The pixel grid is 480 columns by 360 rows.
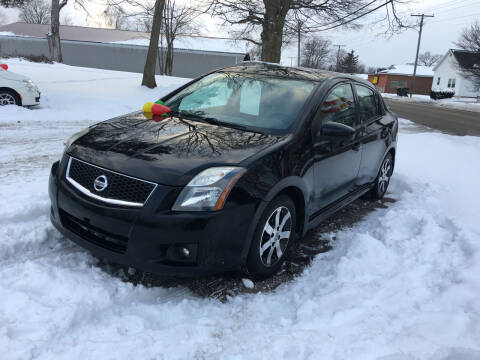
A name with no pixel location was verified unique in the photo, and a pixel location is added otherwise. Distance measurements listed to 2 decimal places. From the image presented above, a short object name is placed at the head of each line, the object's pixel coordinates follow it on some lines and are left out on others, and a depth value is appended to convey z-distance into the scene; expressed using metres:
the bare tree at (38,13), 67.38
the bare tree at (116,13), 20.90
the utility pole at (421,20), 50.06
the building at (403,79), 68.94
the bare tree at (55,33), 24.63
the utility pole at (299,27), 17.58
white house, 52.11
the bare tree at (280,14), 15.89
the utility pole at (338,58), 86.38
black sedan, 2.74
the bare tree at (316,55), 79.25
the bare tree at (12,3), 16.32
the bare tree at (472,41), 44.06
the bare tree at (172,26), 38.00
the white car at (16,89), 9.73
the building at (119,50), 38.69
